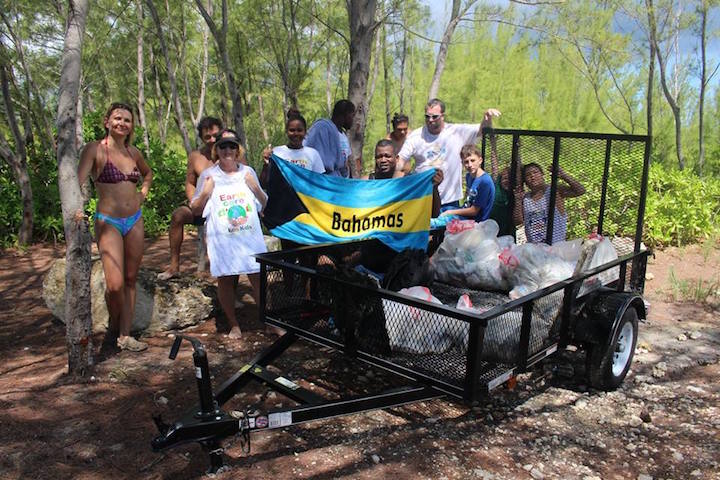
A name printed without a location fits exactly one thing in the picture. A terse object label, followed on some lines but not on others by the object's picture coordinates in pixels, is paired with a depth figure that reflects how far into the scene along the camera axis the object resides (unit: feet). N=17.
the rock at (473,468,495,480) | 9.67
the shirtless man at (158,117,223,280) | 17.63
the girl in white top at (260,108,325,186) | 16.43
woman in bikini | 14.14
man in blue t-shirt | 17.80
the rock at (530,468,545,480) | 9.74
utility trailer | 8.75
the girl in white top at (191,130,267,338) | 15.06
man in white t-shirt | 18.44
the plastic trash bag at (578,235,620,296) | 12.73
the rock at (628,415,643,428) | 11.79
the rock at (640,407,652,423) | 11.92
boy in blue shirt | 15.90
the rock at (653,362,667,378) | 14.38
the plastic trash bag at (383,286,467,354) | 9.52
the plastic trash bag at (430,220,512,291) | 13.65
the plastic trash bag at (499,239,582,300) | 12.50
